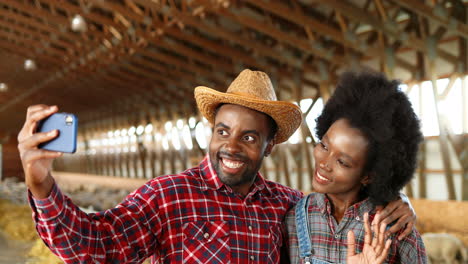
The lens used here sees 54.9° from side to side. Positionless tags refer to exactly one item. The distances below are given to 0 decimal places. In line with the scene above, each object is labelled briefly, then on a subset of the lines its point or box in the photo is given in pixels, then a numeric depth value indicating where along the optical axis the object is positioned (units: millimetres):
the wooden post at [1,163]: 26941
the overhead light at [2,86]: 17605
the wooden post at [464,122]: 9141
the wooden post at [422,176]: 10172
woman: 1777
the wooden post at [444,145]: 8805
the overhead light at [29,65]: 13234
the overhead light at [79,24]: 9320
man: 1563
